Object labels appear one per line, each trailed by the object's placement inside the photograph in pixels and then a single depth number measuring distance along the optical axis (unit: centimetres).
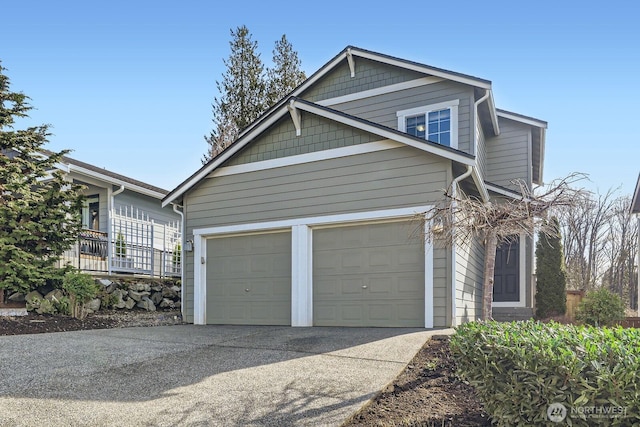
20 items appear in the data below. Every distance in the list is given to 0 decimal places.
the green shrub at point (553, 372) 287
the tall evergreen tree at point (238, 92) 2259
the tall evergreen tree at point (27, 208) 999
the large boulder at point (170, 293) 1420
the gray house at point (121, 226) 1430
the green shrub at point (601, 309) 991
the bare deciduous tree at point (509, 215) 562
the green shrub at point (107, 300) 1208
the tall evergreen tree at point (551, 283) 1198
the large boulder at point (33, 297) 1015
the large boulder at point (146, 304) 1327
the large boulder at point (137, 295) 1311
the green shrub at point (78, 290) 1020
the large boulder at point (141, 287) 1334
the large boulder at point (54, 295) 1024
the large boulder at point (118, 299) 1245
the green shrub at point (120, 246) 1475
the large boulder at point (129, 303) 1280
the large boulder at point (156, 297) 1384
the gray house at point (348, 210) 845
